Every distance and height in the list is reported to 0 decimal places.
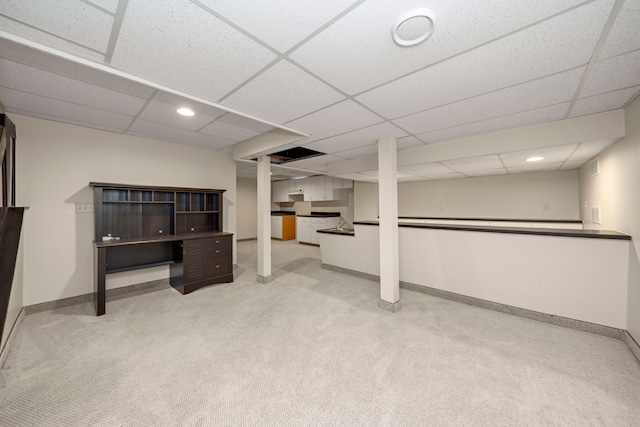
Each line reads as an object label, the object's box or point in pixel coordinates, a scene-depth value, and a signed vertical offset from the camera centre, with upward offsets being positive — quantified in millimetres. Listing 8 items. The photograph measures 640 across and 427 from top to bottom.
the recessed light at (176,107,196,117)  2490 +1173
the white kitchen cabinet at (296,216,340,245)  7668 -324
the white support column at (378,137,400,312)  3012 -153
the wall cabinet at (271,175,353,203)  7242 +958
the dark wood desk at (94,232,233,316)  3426 -622
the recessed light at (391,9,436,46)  1148 +997
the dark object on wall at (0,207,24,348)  1354 -211
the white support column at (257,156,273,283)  4074 -74
